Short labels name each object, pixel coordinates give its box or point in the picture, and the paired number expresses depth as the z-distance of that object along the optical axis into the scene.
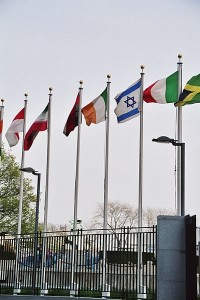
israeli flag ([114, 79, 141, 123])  23.41
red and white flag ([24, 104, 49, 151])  27.36
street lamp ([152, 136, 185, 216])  18.69
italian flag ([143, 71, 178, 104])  21.94
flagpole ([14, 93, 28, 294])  25.80
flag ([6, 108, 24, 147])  28.50
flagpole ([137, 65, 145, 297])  20.40
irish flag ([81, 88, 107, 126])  25.03
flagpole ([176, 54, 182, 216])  19.91
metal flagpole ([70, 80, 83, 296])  22.88
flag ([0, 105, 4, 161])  29.64
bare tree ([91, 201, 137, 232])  64.25
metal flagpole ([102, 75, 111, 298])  21.80
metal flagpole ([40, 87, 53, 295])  24.17
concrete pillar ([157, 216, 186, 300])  17.50
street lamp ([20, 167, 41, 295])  24.62
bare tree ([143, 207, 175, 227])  67.12
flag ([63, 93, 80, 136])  26.33
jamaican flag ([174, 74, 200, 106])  20.45
